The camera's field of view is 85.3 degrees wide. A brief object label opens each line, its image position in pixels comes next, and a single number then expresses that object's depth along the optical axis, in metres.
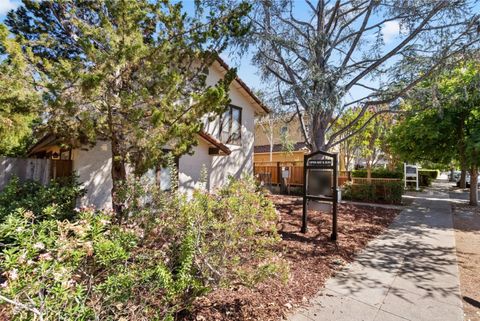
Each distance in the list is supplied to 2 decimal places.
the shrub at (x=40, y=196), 5.69
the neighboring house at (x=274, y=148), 25.86
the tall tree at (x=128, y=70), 4.44
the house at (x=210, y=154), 8.34
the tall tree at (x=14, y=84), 4.08
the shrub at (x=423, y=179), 28.07
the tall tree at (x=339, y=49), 8.88
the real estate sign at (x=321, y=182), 7.15
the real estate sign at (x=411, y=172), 22.95
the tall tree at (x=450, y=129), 10.97
